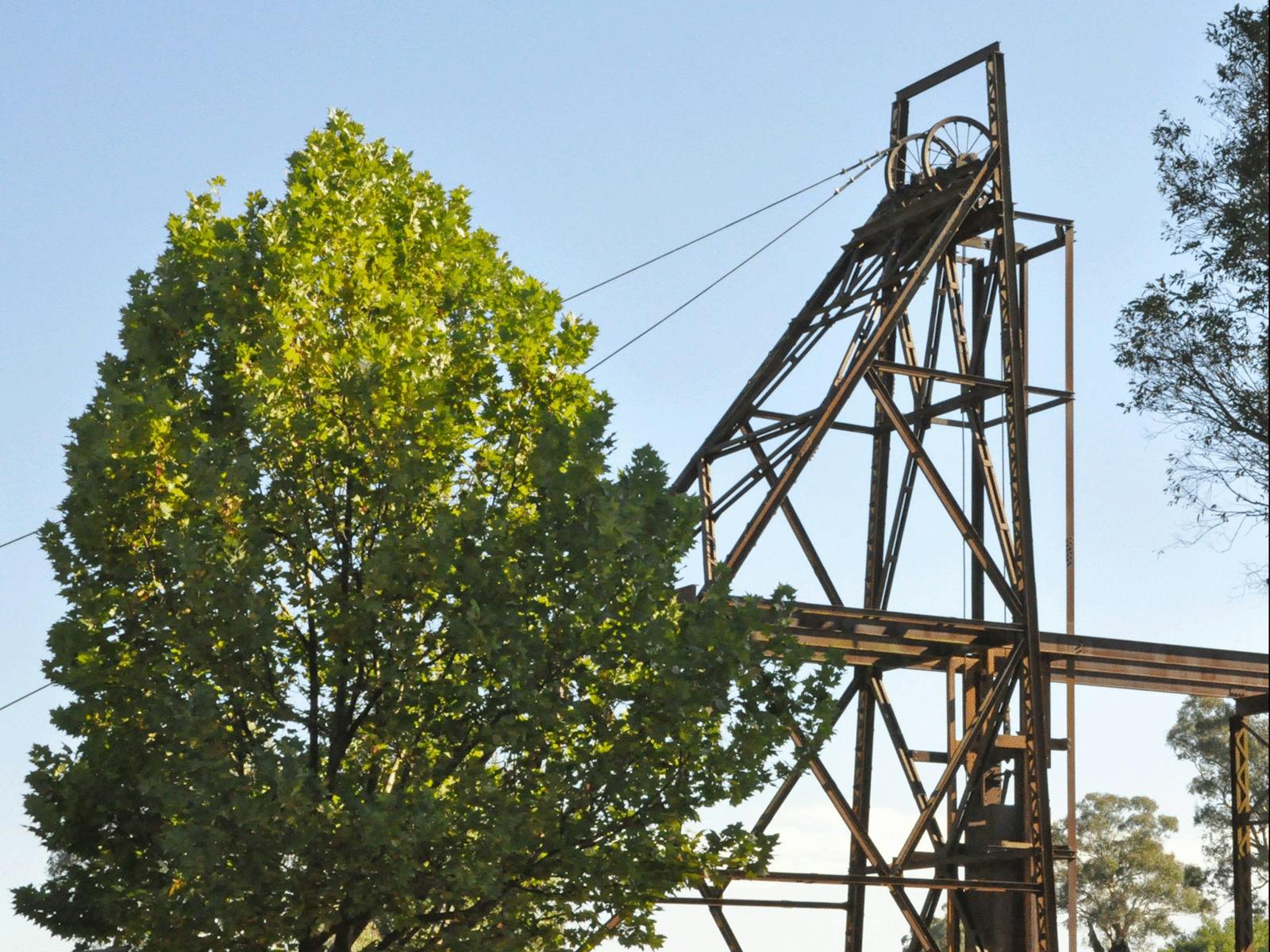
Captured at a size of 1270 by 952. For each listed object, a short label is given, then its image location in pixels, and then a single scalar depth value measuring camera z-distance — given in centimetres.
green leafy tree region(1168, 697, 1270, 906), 6191
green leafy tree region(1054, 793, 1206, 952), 6631
